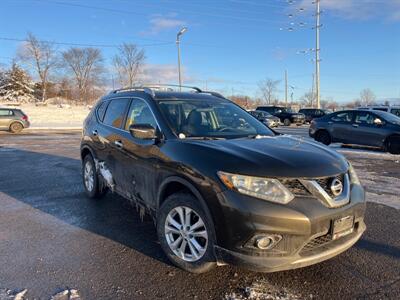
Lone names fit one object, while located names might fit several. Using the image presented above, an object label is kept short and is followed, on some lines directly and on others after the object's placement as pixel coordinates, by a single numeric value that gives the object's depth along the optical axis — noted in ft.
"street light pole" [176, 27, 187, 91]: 103.35
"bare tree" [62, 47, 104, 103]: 264.31
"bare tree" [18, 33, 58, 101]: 228.84
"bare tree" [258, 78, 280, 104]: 308.81
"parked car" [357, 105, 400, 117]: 70.59
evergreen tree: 211.20
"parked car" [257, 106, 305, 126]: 114.11
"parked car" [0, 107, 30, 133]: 77.15
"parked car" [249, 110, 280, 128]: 101.04
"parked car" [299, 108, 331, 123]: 122.31
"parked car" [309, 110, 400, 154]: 41.06
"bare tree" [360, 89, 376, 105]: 364.42
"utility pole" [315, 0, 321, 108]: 143.33
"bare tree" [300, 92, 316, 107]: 336.70
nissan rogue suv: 9.84
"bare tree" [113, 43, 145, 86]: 221.97
